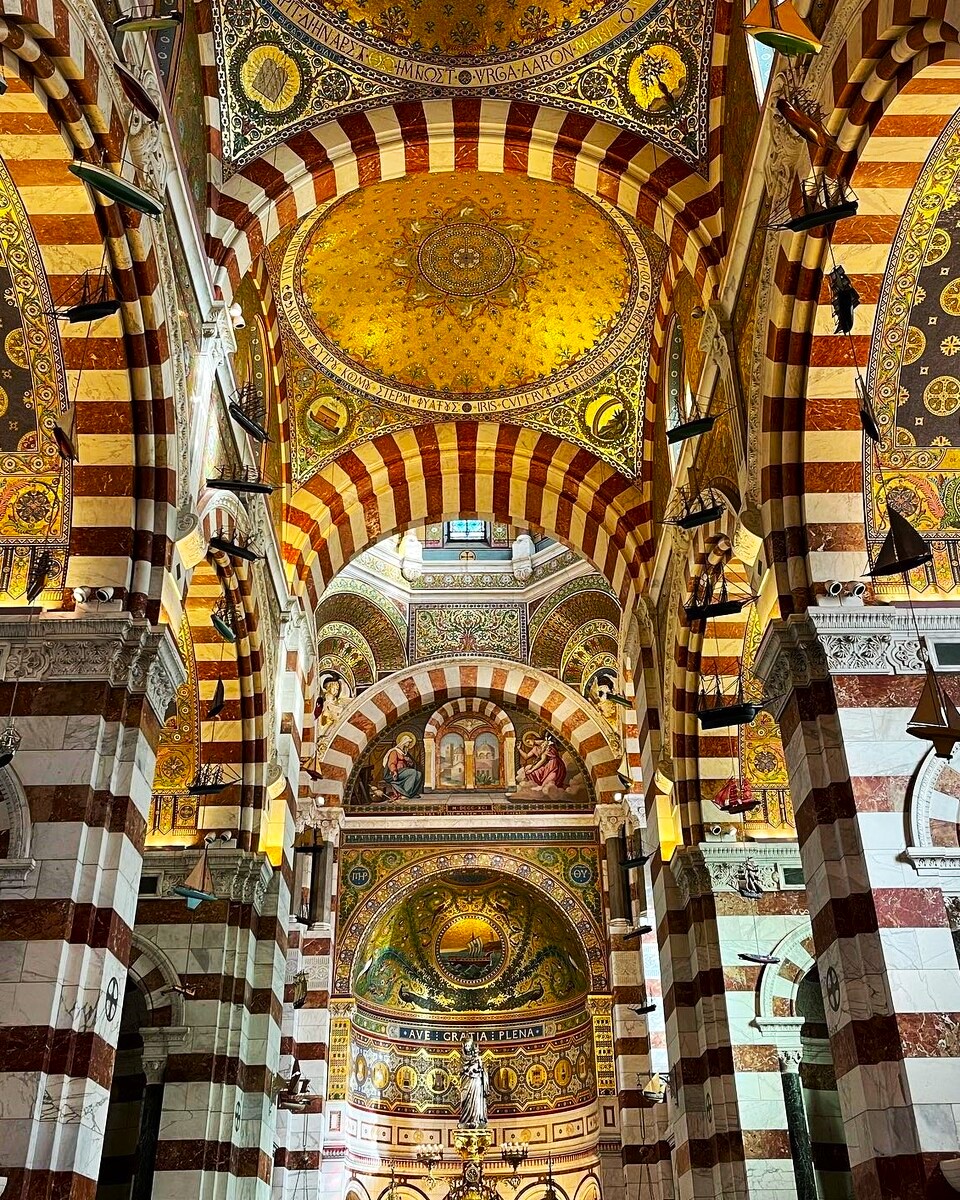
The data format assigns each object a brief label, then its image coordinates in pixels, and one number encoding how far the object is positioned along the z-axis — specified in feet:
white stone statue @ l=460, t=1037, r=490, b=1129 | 63.98
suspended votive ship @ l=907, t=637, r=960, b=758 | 21.57
